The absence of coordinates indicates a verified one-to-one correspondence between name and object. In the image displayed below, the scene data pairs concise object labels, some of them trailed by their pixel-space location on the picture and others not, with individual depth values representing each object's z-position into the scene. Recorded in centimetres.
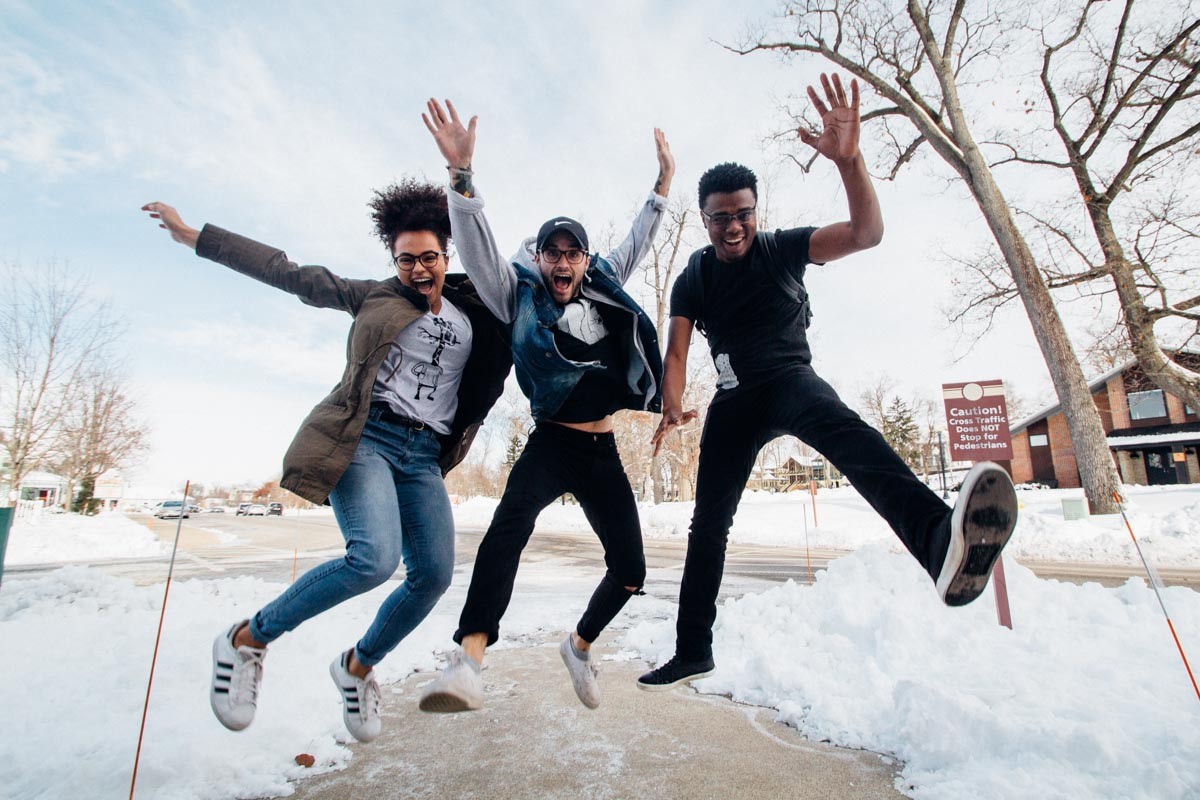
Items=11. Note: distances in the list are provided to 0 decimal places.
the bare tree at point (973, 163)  1302
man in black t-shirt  258
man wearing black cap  277
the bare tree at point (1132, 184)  1416
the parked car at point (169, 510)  4731
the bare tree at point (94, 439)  2242
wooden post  451
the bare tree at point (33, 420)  1905
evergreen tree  5278
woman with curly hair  275
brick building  3550
